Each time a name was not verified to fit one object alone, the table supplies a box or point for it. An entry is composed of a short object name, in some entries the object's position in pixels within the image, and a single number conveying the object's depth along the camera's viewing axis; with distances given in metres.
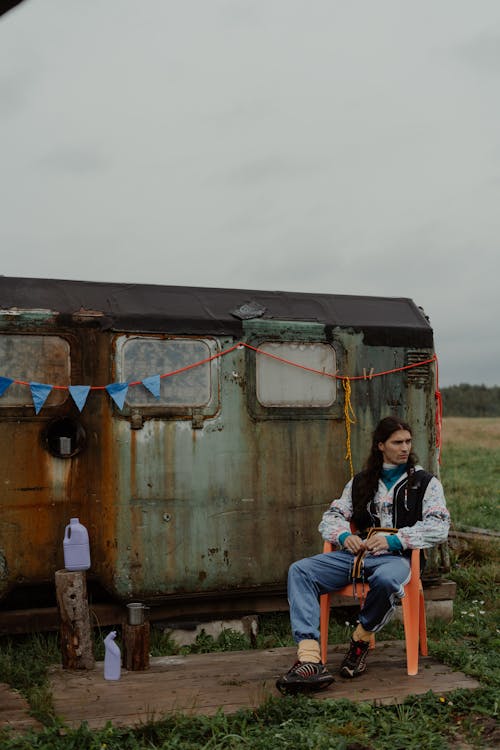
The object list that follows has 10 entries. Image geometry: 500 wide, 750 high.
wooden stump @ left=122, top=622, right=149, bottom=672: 5.16
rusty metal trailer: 5.89
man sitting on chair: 4.85
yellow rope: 6.70
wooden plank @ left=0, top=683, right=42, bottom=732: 4.20
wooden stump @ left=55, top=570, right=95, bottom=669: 5.23
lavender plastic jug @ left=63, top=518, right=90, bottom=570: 5.50
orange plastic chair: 4.98
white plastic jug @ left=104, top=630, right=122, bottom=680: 4.95
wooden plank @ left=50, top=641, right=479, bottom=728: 4.43
